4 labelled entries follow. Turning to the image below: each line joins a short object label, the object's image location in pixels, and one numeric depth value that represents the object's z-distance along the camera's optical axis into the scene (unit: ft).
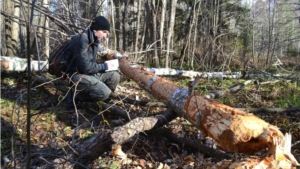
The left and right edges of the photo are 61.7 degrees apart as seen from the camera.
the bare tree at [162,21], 26.48
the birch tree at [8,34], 19.52
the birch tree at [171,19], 26.92
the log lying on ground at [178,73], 20.45
